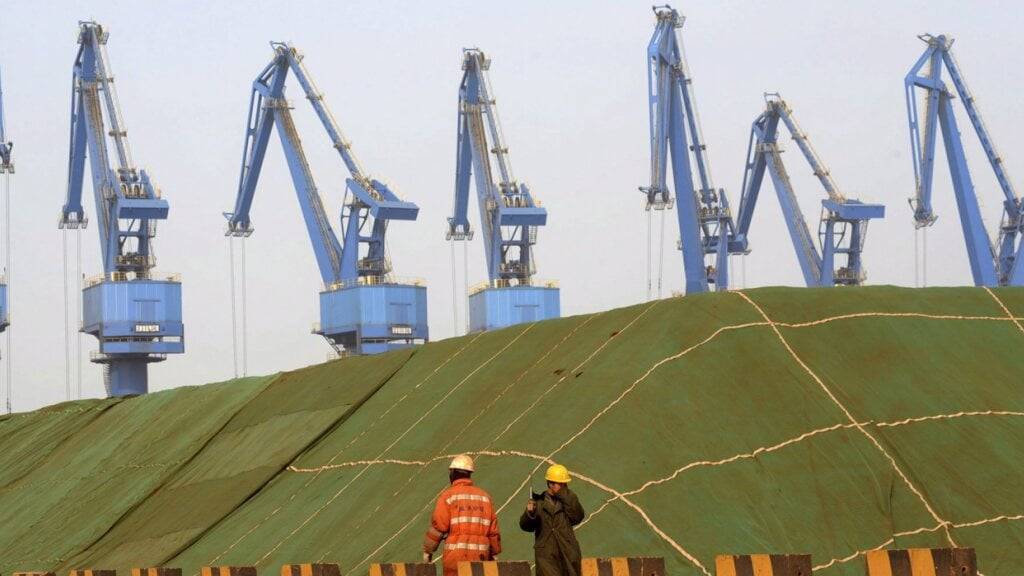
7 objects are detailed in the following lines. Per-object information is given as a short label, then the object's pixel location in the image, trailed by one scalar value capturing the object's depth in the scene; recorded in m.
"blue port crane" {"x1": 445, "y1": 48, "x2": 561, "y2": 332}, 151.75
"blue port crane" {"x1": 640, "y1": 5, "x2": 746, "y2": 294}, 129.75
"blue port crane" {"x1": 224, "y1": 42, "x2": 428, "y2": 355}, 145.88
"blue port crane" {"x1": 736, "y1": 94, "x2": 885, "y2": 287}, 158.36
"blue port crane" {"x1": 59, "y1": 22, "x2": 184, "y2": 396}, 146.75
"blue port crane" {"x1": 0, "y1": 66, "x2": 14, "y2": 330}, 151.12
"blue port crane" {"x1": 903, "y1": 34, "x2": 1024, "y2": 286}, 145.12
